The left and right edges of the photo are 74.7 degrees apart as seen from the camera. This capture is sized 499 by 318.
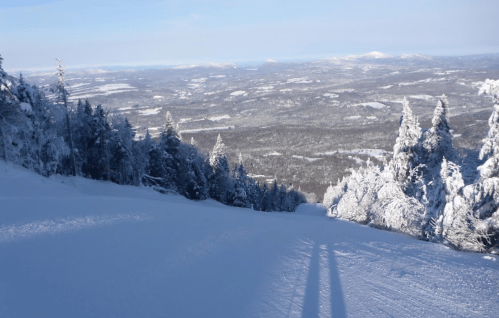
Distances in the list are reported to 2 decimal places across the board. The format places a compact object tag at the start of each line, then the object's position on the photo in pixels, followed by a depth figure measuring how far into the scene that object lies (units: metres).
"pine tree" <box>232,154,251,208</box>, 31.83
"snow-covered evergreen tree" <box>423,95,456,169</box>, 18.73
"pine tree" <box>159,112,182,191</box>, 30.14
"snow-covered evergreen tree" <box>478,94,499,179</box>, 10.06
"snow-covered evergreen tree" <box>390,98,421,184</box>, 19.03
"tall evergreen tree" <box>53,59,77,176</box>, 21.59
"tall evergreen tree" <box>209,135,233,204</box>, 33.16
